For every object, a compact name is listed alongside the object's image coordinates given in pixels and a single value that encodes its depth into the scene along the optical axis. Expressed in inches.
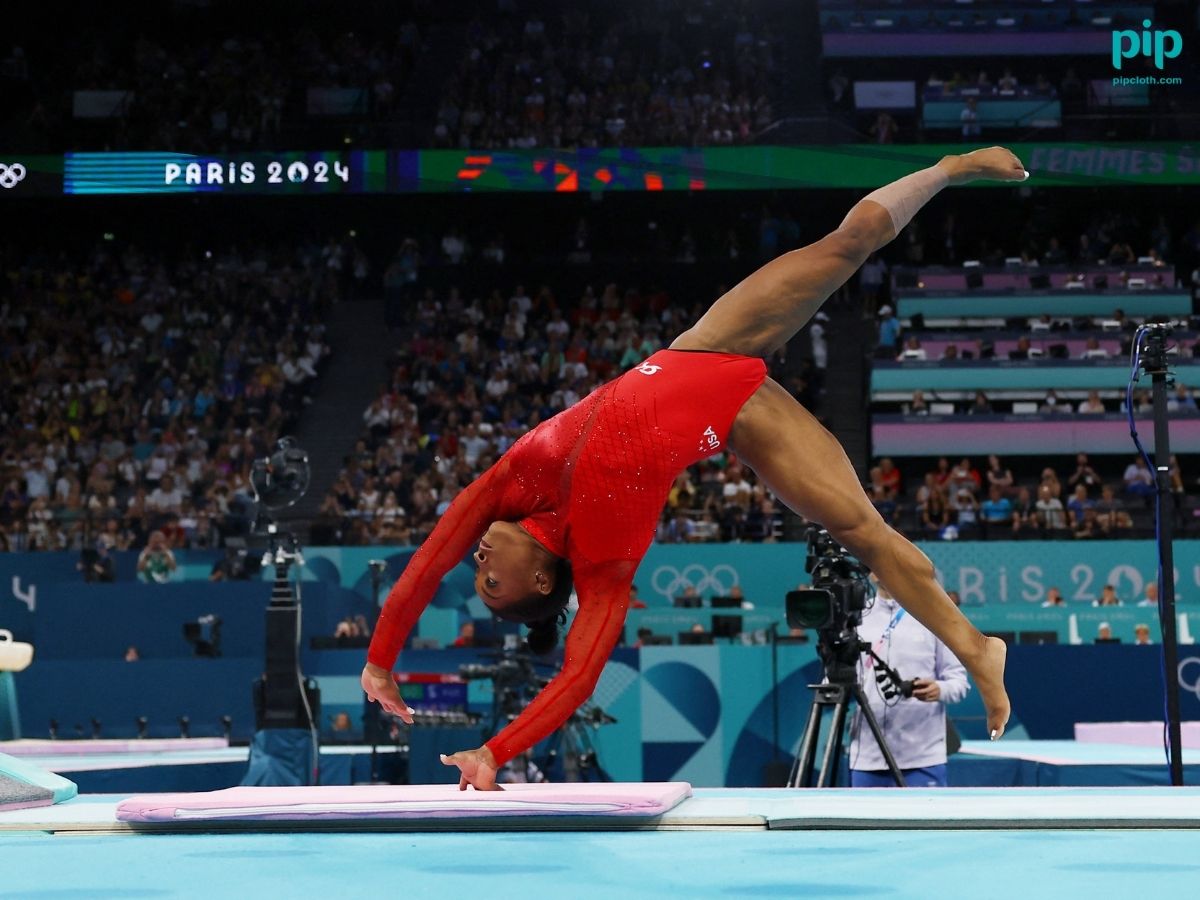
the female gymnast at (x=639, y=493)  124.0
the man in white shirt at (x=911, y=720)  202.5
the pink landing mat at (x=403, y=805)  126.5
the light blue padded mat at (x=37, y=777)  161.0
